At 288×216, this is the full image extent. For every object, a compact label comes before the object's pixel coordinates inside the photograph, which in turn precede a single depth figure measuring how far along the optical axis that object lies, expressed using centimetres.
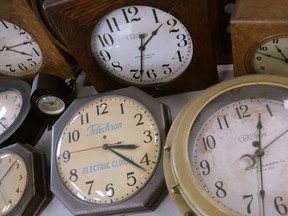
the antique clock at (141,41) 96
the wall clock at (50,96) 115
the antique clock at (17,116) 119
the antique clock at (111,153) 98
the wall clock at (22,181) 108
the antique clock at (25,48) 114
